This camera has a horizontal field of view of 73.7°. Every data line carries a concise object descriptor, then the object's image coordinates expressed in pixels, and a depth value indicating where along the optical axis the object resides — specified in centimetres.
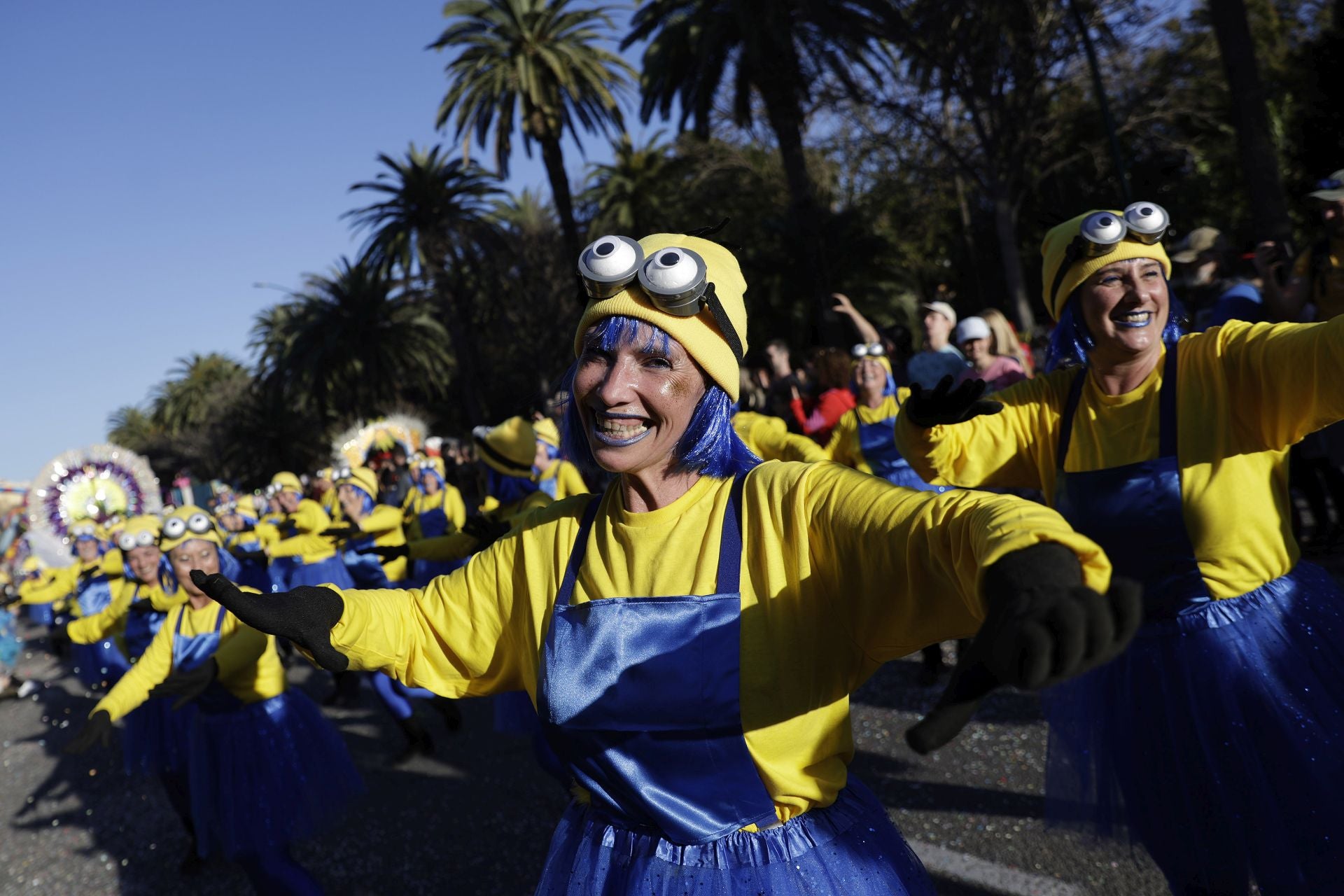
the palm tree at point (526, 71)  2038
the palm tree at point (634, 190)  2906
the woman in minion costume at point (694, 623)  153
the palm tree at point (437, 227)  2661
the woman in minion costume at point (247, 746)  368
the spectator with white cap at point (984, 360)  579
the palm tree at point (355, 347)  3138
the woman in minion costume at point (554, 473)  586
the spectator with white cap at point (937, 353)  625
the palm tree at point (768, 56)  1529
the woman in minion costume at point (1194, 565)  209
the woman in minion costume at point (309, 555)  813
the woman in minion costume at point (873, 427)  561
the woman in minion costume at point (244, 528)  1019
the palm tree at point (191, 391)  4591
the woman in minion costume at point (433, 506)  790
